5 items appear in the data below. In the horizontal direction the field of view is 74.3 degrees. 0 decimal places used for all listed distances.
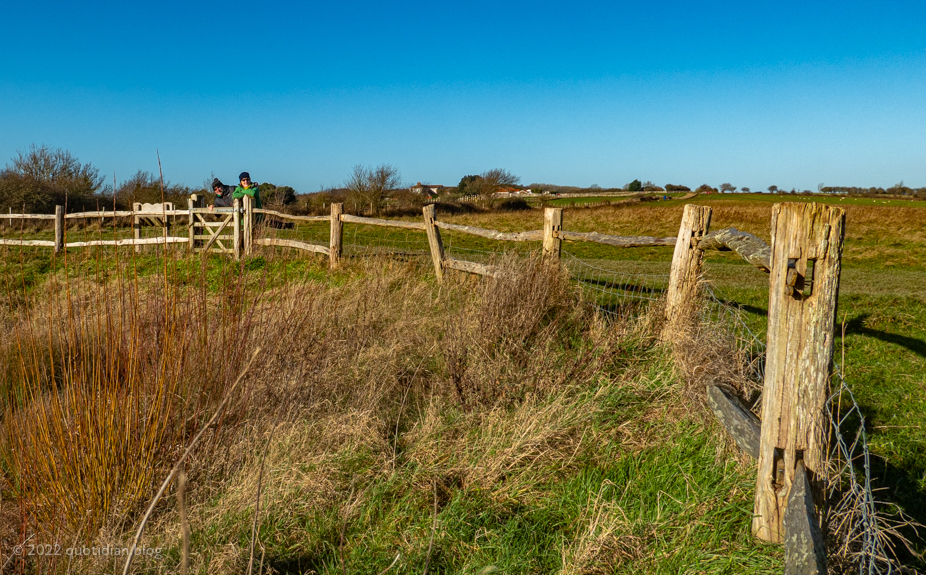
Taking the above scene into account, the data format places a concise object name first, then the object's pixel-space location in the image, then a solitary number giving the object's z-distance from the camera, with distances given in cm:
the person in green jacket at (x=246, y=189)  1161
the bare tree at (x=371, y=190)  2972
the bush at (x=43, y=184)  2134
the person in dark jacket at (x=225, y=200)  1319
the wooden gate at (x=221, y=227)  1143
